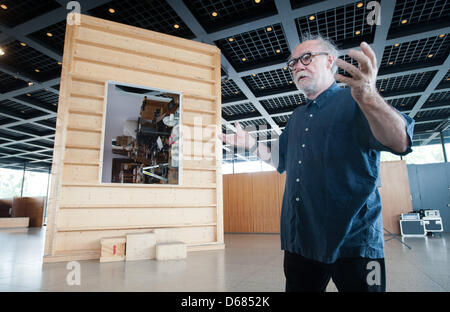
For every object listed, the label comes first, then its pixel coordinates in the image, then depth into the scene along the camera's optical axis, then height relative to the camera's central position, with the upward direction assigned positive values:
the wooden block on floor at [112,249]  3.50 -0.73
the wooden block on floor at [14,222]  13.83 -1.40
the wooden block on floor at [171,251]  3.50 -0.77
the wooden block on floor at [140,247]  3.56 -0.71
